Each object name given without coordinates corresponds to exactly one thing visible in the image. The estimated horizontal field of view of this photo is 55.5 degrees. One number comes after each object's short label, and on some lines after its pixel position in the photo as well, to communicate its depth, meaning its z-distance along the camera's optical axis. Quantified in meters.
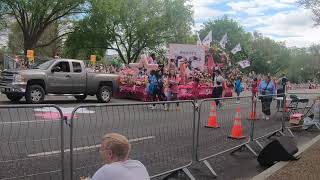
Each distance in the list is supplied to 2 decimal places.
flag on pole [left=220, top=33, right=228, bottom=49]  23.68
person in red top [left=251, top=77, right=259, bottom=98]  13.74
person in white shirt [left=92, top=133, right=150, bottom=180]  2.37
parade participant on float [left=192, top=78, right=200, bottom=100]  13.49
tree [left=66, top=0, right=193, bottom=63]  34.43
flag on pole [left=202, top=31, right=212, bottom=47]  22.78
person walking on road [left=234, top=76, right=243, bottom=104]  18.66
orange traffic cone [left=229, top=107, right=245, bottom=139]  5.95
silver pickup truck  11.64
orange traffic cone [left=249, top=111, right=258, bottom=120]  6.47
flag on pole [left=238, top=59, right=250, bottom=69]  22.50
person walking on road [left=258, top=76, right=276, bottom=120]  11.40
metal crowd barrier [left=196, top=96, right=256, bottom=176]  4.99
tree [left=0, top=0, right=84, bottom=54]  29.44
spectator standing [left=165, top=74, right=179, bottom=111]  14.17
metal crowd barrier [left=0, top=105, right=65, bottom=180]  3.15
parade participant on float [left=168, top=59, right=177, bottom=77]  16.77
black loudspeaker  5.58
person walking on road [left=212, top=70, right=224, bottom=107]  13.89
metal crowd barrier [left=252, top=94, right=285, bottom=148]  6.67
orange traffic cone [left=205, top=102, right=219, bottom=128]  5.32
